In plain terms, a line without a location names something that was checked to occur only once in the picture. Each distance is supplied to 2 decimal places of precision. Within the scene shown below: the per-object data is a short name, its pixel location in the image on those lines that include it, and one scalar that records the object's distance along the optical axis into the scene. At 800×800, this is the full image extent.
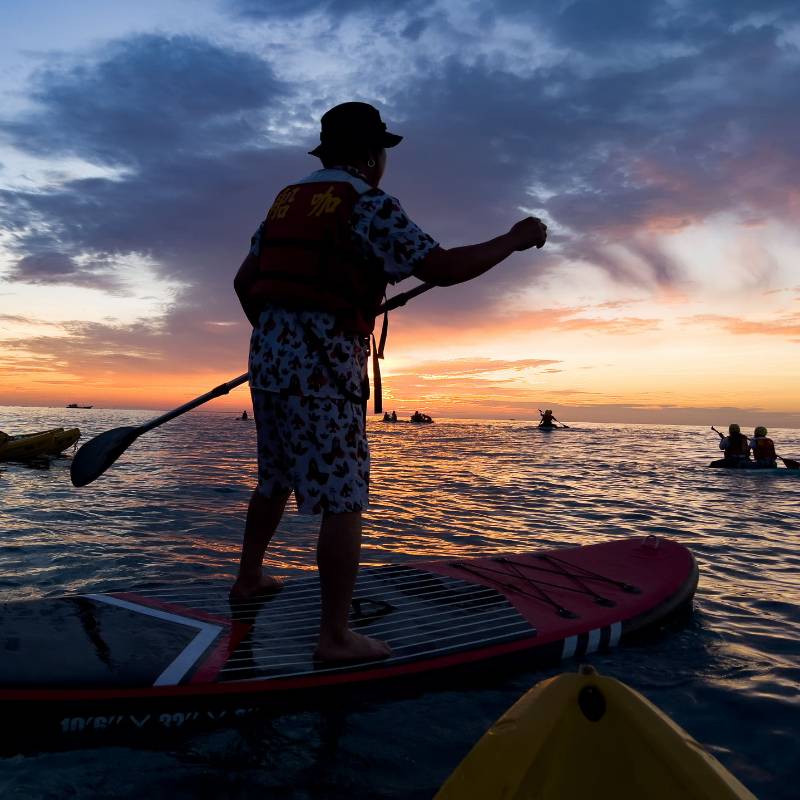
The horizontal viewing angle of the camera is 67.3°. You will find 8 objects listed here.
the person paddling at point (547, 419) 58.16
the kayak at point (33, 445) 14.40
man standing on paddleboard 2.64
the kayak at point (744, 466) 18.81
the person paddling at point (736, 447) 19.22
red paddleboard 2.36
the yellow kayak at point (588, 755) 1.38
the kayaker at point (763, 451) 18.88
